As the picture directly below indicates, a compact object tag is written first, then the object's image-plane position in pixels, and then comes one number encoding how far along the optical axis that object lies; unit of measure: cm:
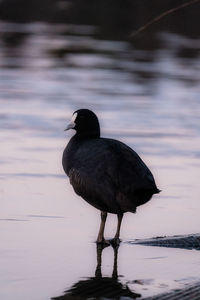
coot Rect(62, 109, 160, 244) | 1609
